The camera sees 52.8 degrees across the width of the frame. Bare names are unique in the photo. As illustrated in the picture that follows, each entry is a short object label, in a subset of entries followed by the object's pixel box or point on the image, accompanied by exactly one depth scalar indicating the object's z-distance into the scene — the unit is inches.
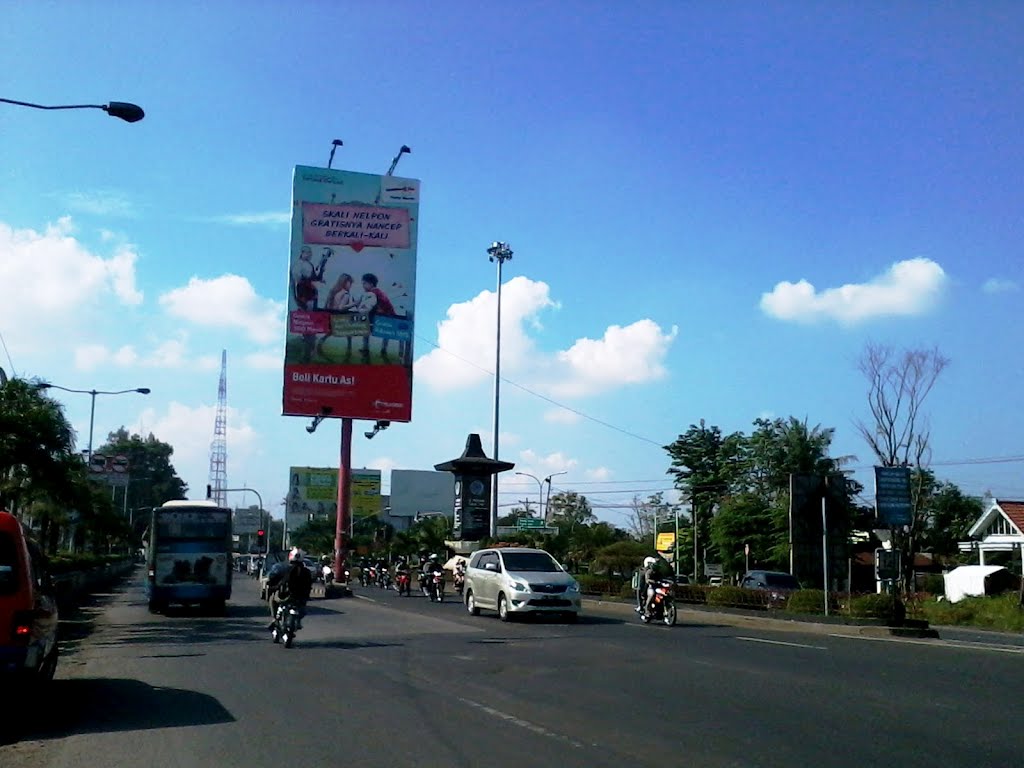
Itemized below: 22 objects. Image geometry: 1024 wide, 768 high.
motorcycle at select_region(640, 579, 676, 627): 964.6
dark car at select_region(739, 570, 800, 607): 1366.9
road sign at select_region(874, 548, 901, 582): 928.3
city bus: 1179.3
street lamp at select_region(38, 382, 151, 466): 1151.9
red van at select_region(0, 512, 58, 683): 394.9
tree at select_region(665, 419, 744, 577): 2871.6
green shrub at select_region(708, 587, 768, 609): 1197.7
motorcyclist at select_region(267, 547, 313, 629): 734.5
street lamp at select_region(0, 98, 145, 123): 613.9
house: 2197.3
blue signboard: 1039.0
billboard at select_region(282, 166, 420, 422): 1871.3
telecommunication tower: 5871.1
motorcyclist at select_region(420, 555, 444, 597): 1509.6
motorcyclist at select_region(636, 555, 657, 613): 984.3
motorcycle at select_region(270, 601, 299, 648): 723.4
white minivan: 972.1
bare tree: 2014.0
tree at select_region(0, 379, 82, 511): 983.6
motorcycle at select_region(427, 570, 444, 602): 1472.7
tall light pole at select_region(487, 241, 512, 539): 1996.6
